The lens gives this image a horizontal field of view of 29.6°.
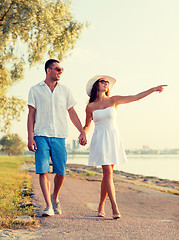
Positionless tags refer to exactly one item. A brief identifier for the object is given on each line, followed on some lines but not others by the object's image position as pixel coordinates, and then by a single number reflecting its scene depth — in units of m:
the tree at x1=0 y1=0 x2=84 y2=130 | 12.39
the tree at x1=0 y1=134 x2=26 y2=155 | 68.94
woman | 5.48
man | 5.40
